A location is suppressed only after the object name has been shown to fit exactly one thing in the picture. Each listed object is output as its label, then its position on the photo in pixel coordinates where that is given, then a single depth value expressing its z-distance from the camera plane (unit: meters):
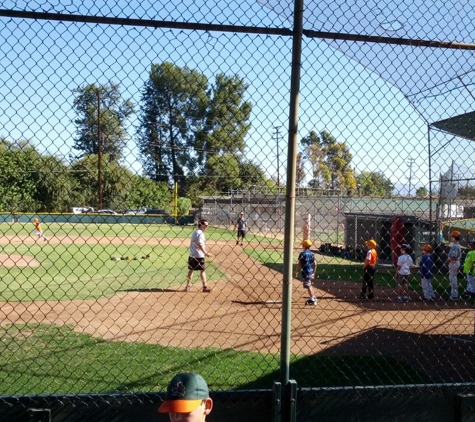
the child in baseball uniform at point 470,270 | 14.86
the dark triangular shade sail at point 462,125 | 7.80
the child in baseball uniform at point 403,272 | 13.71
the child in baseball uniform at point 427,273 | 13.80
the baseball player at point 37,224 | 24.96
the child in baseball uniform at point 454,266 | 14.66
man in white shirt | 14.19
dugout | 16.75
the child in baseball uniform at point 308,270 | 12.91
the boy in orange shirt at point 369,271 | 13.97
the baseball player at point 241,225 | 26.08
